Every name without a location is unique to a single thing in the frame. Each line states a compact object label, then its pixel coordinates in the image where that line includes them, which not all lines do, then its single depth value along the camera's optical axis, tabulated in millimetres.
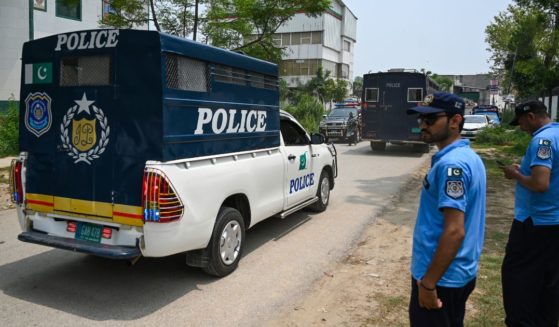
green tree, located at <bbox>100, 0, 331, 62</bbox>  13648
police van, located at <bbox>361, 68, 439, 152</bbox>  18047
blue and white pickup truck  4355
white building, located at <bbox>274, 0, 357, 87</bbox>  61125
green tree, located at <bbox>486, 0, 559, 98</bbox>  17594
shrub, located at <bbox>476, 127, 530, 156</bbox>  20883
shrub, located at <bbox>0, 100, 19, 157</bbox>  15298
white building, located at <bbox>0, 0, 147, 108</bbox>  21453
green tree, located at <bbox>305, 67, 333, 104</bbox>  56406
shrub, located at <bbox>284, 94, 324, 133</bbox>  27388
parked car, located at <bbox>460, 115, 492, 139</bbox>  25533
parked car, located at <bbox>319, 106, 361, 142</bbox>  23391
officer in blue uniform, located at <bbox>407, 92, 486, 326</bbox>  2359
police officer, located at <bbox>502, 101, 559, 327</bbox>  3430
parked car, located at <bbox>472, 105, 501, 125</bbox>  30178
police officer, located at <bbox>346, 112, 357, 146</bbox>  23430
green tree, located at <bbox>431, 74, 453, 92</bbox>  89000
